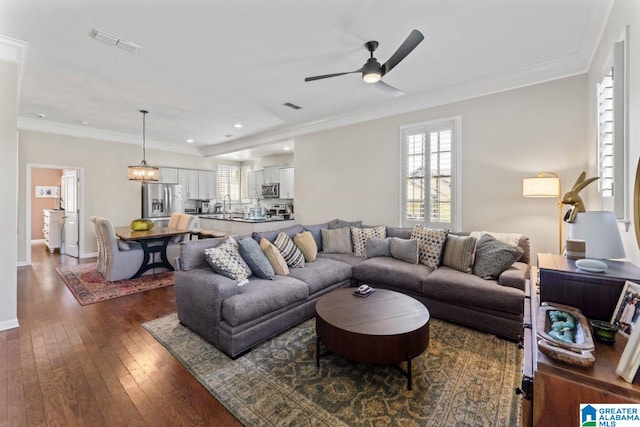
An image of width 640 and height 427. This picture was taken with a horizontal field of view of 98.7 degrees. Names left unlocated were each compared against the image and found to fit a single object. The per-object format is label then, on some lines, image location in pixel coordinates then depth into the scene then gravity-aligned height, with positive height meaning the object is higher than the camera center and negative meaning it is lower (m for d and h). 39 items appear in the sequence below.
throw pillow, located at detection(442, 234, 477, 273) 3.17 -0.51
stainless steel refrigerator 6.93 +0.23
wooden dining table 4.54 -0.58
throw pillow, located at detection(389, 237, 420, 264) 3.59 -0.54
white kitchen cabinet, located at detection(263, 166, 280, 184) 7.83 +1.00
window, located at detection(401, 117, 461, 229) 4.01 +0.55
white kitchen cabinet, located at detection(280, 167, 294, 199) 7.57 +0.72
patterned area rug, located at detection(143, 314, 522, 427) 1.71 -1.27
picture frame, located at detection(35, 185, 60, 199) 7.92 +0.45
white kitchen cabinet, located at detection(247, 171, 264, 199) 8.40 +0.80
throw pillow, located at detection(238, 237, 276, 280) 2.95 -0.56
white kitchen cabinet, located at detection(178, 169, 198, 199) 7.72 +0.75
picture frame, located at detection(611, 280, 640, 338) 1.10 -0.41
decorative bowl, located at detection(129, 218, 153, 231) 5.09 -0.32
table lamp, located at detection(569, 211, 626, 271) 1.45 -0.15
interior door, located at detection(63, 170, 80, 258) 6.14 -0.16
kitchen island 5.00 -0.32
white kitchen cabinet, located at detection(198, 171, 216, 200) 8.16 +0.72
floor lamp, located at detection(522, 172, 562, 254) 3.02 +0.26
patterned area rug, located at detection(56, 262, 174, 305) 3.78 -1.19
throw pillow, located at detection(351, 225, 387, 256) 4.23 -0.41
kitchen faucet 8.34 +0.14
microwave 7.83 +0.52
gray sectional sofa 2.38 -0.86
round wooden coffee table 1.89 -0.86
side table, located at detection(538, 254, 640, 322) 1.31 -0.38
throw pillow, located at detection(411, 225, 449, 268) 3.47 -0.46
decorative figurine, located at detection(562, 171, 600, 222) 1.90 +0.08
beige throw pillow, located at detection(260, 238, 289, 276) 3.15 -0.57
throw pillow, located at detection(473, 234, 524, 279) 2.93 -0.52
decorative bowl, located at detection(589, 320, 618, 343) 1.06 -0.47
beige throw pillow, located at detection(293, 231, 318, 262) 3.77 -0.50
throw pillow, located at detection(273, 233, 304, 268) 3.47 -0.54
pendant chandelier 4.96 +0.65
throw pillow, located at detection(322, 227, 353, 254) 4.33 -0.50
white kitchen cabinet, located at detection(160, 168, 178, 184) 7.30 +0.89
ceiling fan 2.15 +1.33
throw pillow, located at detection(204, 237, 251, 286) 2.66 -0.54
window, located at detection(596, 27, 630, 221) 1.84 +0.60
